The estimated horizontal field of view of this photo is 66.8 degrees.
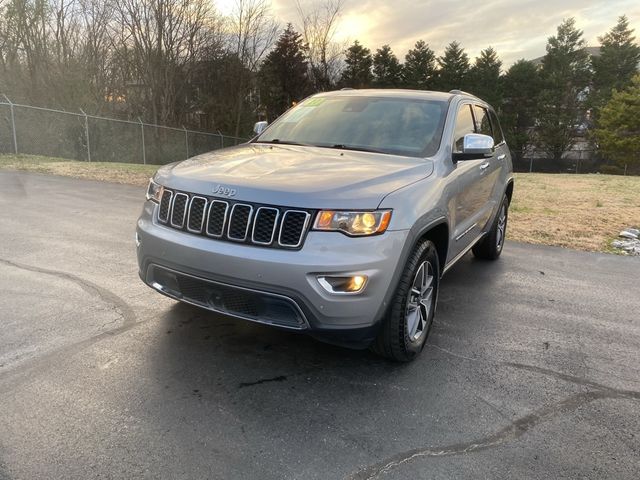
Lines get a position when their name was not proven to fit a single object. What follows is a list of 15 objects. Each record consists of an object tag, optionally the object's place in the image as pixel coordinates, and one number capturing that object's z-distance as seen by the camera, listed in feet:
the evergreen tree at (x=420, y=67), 165.23
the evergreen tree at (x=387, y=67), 163.22
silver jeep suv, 8.72
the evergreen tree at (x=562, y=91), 156.87
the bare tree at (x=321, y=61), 122.52
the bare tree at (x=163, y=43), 86.17
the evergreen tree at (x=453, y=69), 163.84
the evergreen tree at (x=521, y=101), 161.38
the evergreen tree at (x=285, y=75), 119.55
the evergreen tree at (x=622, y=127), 132.57
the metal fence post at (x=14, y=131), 50.09
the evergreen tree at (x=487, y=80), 160.66
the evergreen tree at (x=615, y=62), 158.51
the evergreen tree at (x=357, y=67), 138.32
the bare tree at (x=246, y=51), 107.14
